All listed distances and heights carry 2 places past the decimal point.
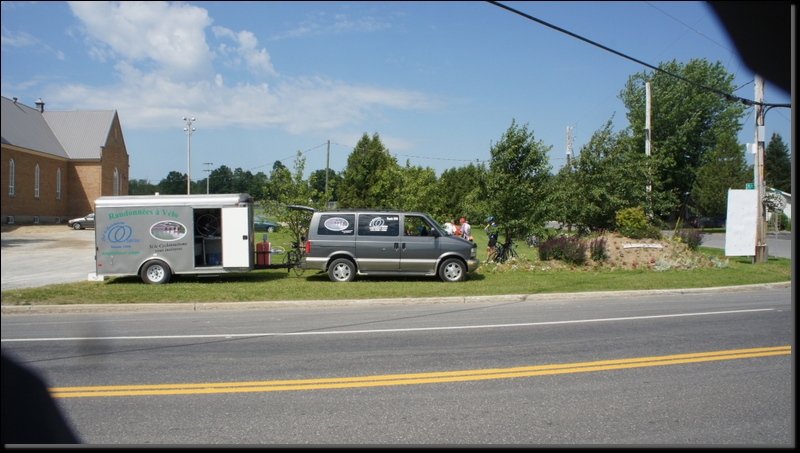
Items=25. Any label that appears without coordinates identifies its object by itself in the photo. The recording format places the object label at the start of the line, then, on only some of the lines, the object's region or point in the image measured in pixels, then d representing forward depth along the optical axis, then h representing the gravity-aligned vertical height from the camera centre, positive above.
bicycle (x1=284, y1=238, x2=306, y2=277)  16.59 -1.40
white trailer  14.31 -0.60
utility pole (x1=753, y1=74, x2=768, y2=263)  18.20 +0.70
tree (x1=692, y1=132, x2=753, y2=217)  42.97 +3.16
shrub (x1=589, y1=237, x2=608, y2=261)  18.52 -1.20
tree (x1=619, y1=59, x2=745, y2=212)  17.65 +5.49
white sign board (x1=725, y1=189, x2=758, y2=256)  19.28 -0.31
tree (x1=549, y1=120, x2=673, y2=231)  19.14 +1.11
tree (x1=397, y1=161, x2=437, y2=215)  23.03 +1.04
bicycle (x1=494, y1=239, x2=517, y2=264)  19.00 -1.36
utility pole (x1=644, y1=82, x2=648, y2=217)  25.10 +4.18
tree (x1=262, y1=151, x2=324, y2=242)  19.95 +0.59
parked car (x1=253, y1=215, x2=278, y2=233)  20.57 -0.36
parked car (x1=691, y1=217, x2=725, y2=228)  56.25 -0.74
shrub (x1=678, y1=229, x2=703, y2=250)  20.56 -0.90
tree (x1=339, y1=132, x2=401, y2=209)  43.22 +3.52
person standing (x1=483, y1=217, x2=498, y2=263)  19.44 -0.91
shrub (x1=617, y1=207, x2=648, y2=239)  19.48 -0.26
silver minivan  15.40 -0.99
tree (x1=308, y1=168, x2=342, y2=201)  48.67 +3.66
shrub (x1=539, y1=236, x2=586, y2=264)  18.33 -1.20
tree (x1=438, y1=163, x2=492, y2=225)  19.16 +1.17
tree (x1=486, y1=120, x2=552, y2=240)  18.33 +1.12
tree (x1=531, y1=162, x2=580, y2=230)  19.12 +0.51
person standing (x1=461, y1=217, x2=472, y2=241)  22.74 -0.63
